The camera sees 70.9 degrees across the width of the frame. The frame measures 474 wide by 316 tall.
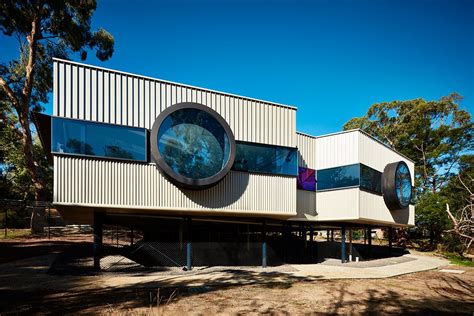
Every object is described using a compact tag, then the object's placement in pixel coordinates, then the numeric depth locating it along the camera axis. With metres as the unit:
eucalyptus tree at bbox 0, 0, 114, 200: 24.88
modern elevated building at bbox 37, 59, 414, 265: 12.95
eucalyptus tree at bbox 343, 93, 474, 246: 43.59
